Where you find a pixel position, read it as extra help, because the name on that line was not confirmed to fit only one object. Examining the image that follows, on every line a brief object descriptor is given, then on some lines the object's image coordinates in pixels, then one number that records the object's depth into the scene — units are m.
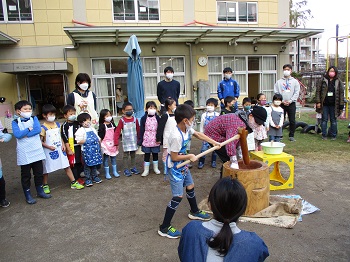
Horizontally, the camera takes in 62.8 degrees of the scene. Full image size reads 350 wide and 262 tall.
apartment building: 62.52
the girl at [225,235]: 1.46
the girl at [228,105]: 5.30
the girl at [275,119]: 6.09
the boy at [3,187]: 3.88
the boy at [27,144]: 4.06
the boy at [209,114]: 5.78
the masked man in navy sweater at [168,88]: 6.17
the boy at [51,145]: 4.47
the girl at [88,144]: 4.74
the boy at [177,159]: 3.04
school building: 10.37
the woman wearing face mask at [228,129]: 3.78
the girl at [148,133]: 5.23
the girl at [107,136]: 5.14
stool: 4.27
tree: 28.66
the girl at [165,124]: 5.02
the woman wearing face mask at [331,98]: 7.32
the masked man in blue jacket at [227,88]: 6.82
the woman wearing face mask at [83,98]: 4.96
